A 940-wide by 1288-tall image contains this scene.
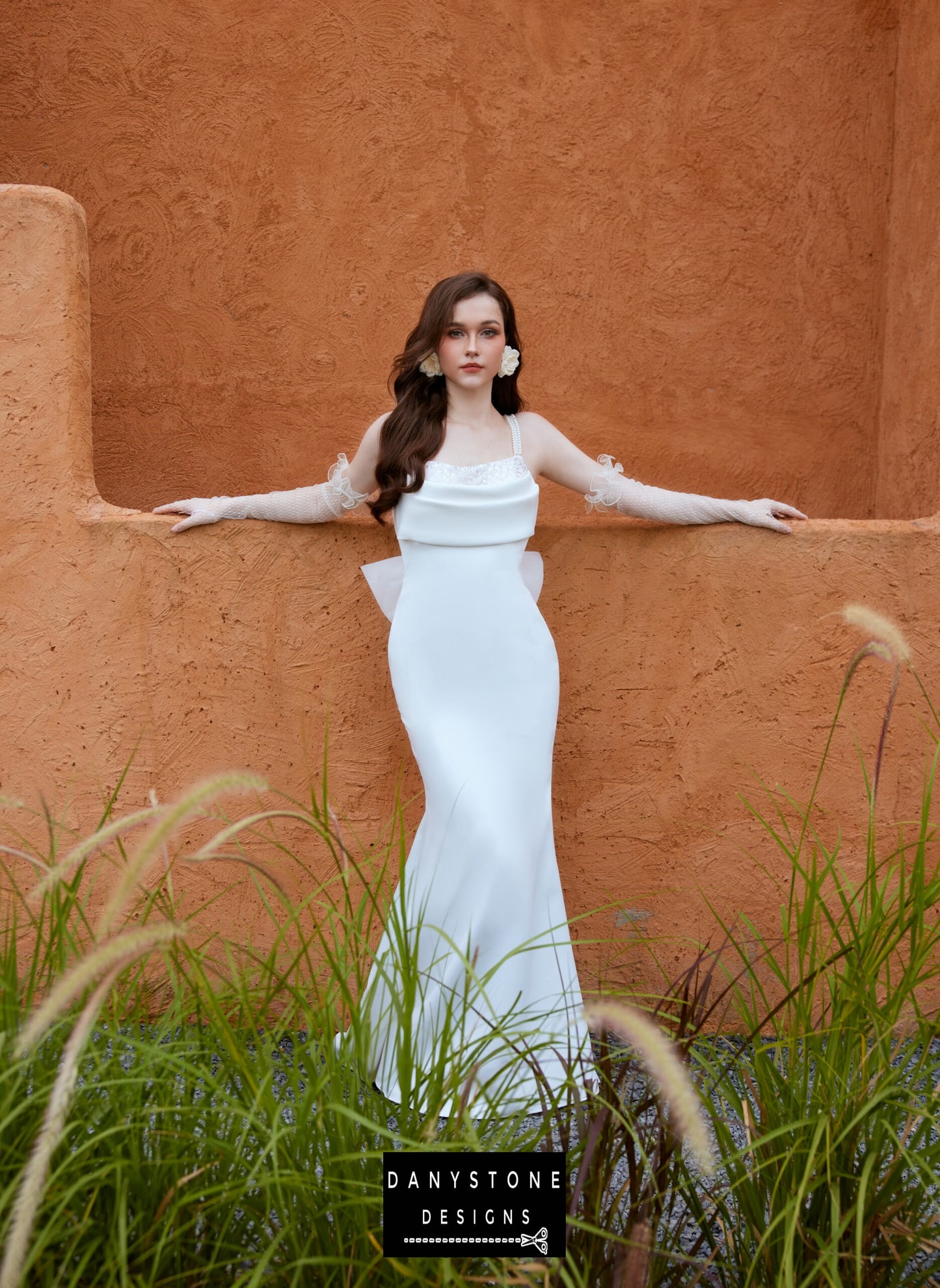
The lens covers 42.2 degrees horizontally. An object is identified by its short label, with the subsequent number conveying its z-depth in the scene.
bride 2.62
